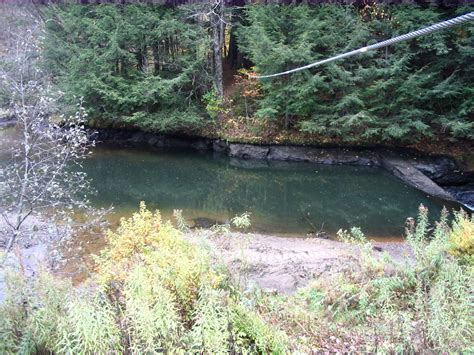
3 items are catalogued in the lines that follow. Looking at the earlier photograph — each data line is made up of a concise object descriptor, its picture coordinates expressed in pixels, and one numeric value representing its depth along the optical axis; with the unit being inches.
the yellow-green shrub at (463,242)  217.2
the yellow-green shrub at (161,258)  146.2
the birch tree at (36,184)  243.9
